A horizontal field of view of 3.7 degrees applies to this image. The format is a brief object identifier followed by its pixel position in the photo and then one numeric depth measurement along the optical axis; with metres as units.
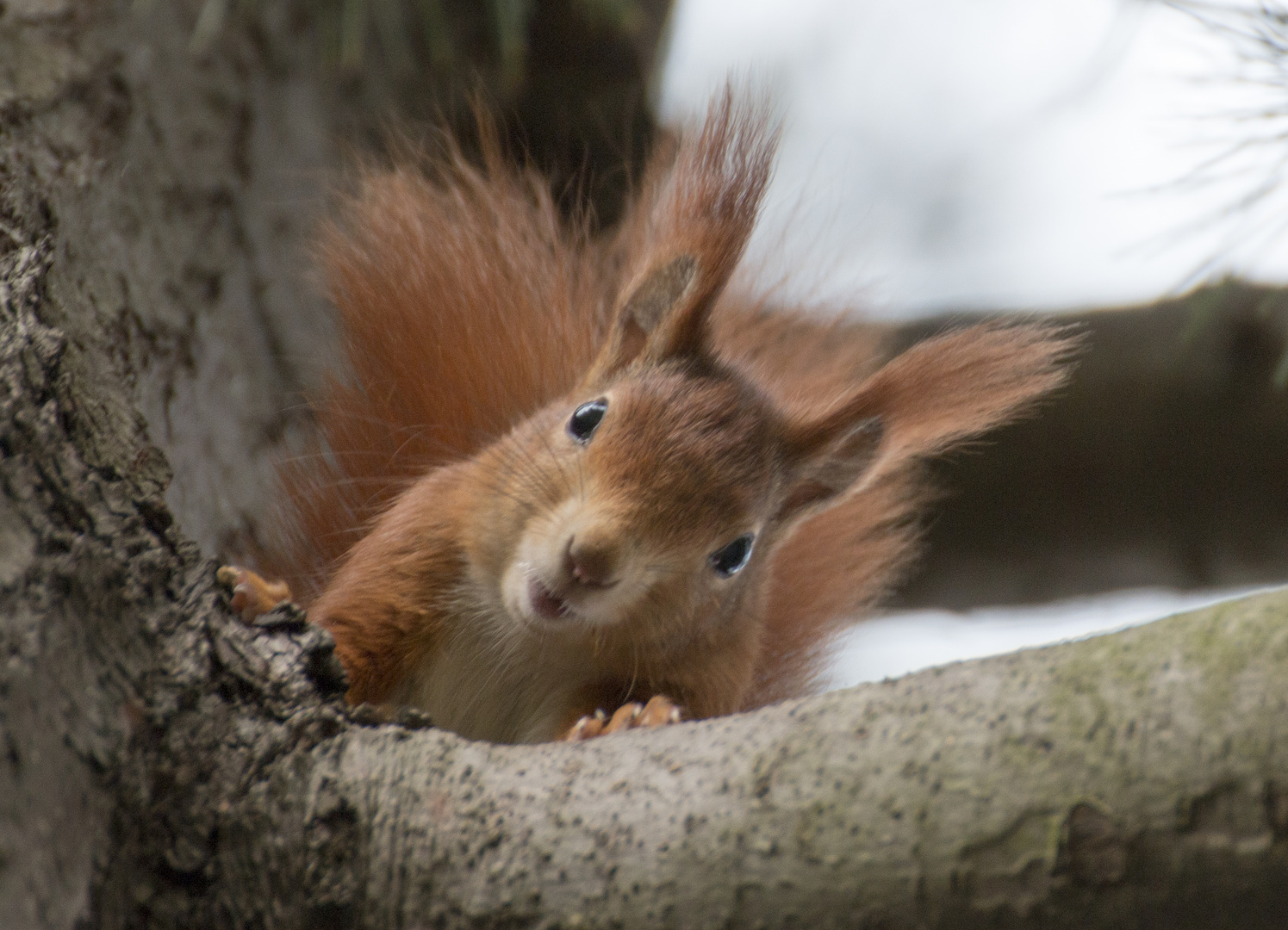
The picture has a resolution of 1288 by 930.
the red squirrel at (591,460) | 3.41
